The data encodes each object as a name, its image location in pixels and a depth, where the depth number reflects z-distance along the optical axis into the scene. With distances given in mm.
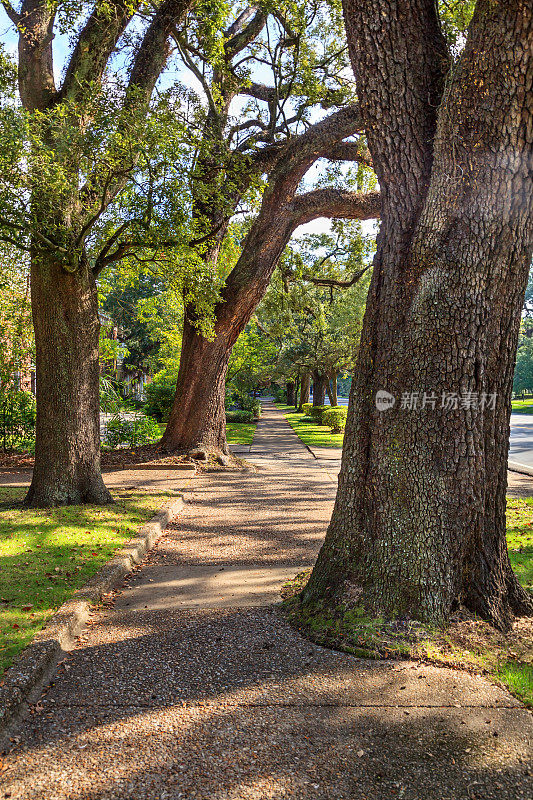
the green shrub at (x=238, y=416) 31297
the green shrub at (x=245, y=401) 35188
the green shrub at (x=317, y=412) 30953
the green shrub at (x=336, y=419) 24025
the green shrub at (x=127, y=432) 14875
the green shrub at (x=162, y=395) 25375
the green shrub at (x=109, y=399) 14992
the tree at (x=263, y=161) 11125
